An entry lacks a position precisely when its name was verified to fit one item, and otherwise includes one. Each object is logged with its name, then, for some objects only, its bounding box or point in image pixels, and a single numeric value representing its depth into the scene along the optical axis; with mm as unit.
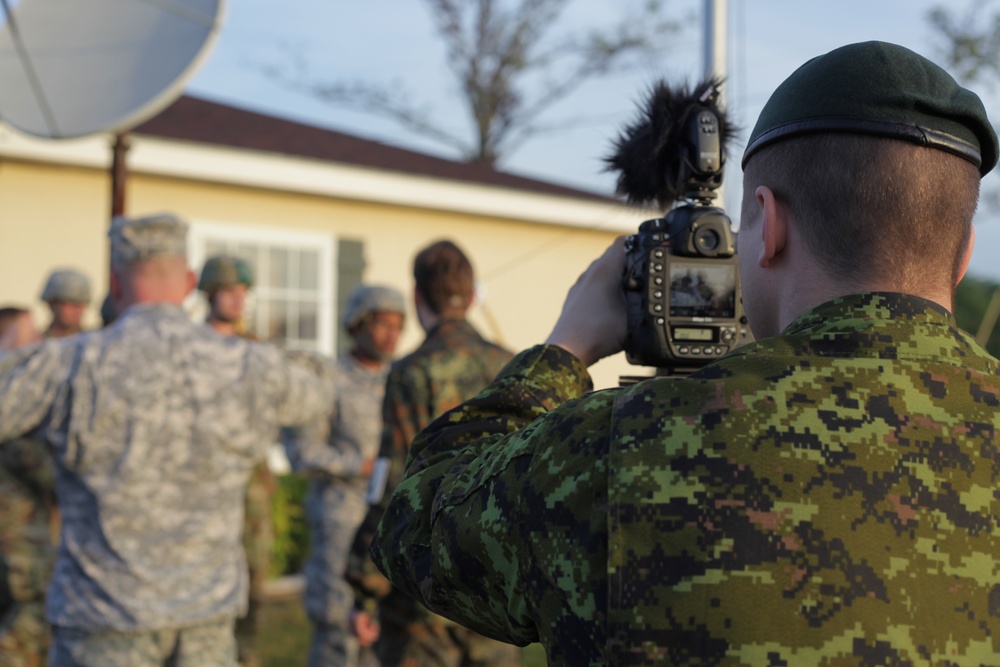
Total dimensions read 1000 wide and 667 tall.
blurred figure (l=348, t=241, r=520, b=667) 4066
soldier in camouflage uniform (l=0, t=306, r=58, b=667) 5184
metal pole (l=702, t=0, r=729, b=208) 7039
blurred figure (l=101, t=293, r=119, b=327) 6121
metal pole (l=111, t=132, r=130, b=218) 6581
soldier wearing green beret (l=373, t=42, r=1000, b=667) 1229
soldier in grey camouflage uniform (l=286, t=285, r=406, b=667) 6047
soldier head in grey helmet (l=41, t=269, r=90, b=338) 7164
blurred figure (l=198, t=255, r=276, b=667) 6258
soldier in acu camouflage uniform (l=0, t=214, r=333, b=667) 3498
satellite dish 6031
